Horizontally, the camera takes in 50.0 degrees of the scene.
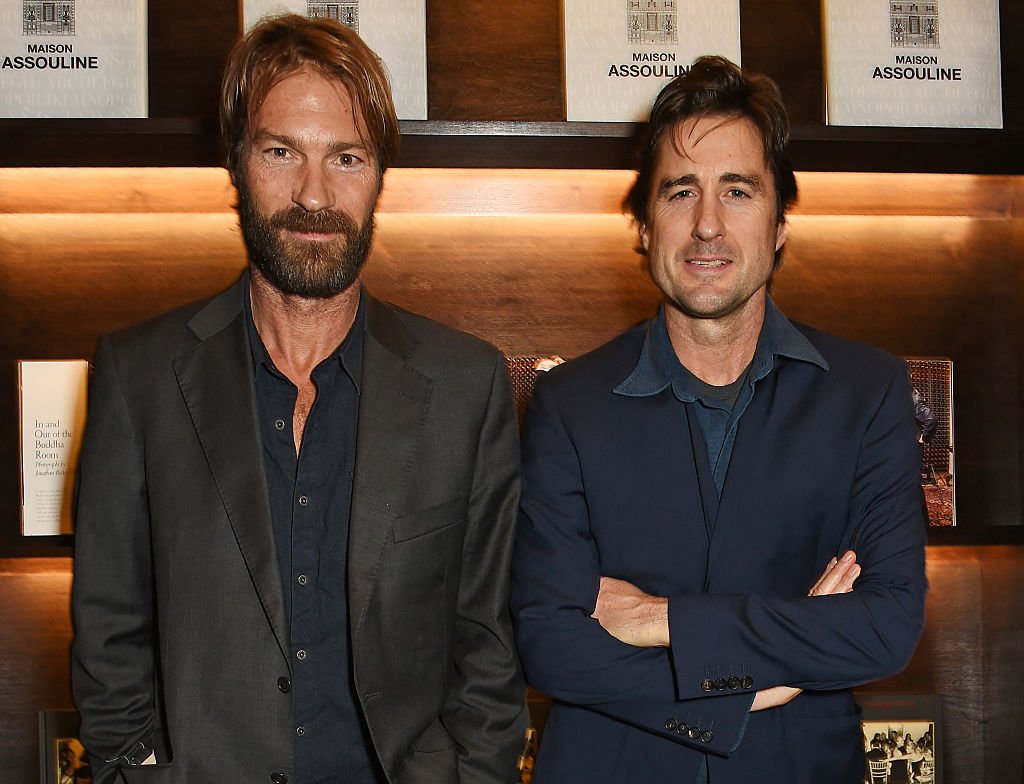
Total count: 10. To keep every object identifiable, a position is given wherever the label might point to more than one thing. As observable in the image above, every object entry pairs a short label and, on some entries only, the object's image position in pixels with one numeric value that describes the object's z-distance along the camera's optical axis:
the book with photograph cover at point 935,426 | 2.58
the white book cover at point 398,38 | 2.35
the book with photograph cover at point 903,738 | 2.66
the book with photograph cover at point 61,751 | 2.54
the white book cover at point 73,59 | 2.34
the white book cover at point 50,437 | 2.42
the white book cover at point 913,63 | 2.45
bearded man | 1.77
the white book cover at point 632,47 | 2.39
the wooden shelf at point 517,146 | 2.30
